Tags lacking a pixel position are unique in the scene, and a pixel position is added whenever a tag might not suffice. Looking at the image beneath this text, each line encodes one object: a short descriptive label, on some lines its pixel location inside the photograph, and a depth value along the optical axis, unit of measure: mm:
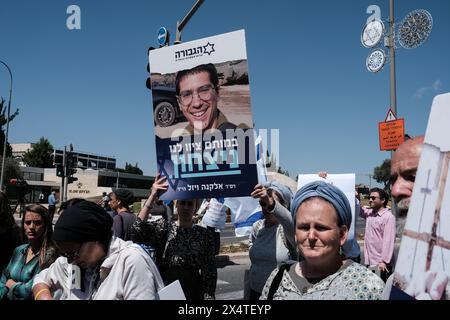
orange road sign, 8617
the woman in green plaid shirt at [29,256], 3205
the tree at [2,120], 37856
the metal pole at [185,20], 8391
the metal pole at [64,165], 19422
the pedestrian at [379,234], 5770
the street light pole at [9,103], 26188
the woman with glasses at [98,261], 2010
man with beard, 1669
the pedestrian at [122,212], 5391
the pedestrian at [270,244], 3164
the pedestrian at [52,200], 20941
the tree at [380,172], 71656
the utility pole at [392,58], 11273
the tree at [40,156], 87062
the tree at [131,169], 119938
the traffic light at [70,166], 19766
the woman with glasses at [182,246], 3117
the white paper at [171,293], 2006
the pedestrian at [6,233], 3668
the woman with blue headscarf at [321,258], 1852
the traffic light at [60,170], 19156
